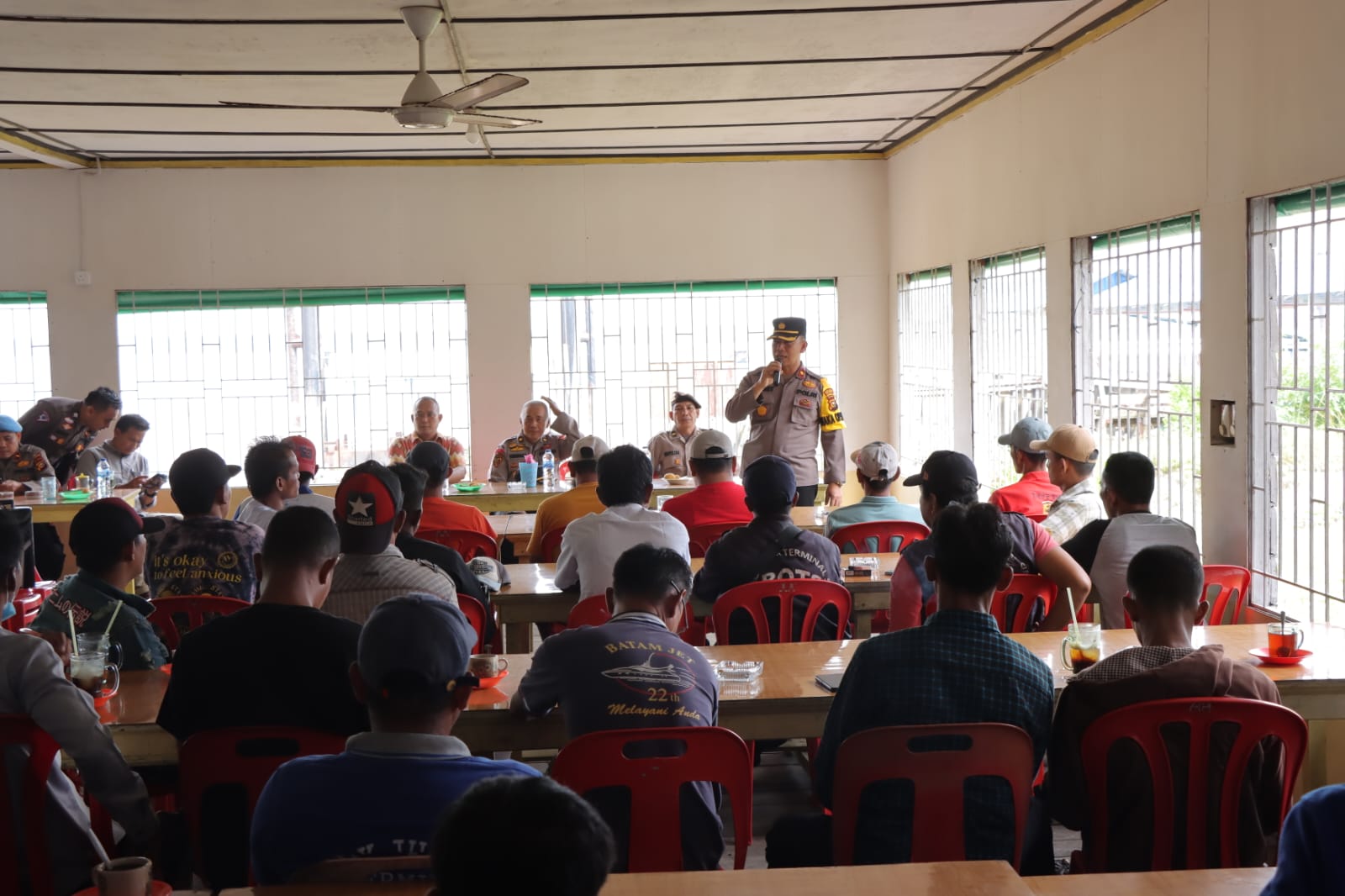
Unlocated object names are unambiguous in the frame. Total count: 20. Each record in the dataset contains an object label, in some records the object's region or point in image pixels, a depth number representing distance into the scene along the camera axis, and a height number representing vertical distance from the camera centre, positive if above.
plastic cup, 7.59 -0.43
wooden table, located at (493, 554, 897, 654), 4.44 -0.71
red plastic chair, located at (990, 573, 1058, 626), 3.88 -0.65
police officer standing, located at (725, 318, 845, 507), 7.50 -0.06
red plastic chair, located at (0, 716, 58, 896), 2.44 -0.77
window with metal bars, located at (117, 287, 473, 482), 10.09 +0.32
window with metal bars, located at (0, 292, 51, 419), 9.97 +0.44
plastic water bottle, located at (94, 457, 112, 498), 7.42 -0.42
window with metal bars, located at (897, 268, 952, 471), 9.07 +0.26
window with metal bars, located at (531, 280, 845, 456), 10.29 +0.49
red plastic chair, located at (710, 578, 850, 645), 3.88 -0.63
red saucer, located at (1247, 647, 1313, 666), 3.16 -0.68
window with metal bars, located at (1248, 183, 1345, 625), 4.42 -0.04
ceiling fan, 5.29 +1.33
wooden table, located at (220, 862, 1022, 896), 1.79 -0.71
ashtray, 3.16 -0.69
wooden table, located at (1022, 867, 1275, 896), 1.82 -0.72
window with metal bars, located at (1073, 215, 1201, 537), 5.49 +0.21
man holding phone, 7.78 -0.29
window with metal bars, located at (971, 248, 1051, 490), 7.24 +0.27
